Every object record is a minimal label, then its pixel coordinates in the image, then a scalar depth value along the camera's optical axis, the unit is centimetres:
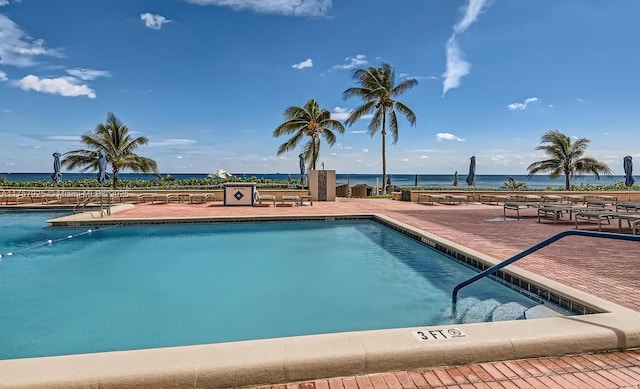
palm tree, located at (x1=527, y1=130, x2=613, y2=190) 2295
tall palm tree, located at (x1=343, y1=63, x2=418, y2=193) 2098
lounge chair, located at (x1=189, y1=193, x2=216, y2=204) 1719
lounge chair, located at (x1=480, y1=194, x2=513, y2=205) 1728
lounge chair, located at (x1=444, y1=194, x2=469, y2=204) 1814
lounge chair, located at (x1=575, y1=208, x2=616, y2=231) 854
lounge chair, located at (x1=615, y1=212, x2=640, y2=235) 747
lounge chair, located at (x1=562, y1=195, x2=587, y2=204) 1634
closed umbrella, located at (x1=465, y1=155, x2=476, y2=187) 2203
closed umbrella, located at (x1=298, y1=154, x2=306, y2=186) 2109
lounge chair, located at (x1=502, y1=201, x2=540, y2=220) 1160
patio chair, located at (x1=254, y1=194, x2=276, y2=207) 1523
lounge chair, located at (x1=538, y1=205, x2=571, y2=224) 1045
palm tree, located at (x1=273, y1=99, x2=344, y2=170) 2106
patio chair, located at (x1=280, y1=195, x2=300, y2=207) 1571
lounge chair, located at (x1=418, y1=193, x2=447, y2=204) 1686
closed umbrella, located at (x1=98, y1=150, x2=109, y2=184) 1736
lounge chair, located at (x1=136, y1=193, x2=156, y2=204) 1683
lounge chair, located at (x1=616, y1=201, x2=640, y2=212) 1055
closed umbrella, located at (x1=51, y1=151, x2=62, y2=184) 1908
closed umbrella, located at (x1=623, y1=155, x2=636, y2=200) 1642
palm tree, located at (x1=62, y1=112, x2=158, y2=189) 2131
